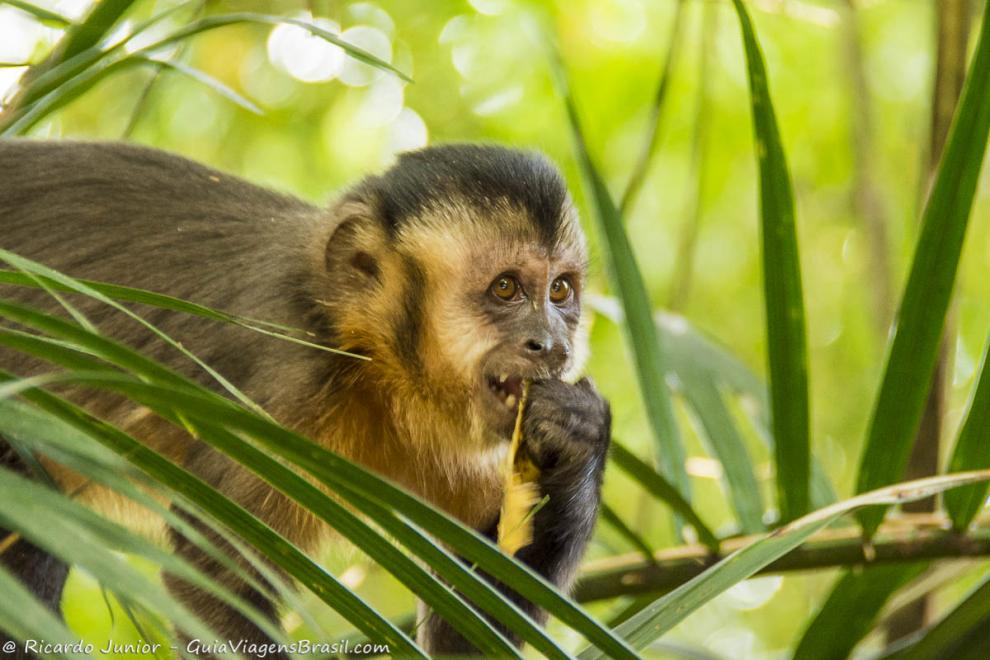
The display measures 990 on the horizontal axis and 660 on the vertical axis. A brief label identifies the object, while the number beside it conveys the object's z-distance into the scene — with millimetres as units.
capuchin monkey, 6219
